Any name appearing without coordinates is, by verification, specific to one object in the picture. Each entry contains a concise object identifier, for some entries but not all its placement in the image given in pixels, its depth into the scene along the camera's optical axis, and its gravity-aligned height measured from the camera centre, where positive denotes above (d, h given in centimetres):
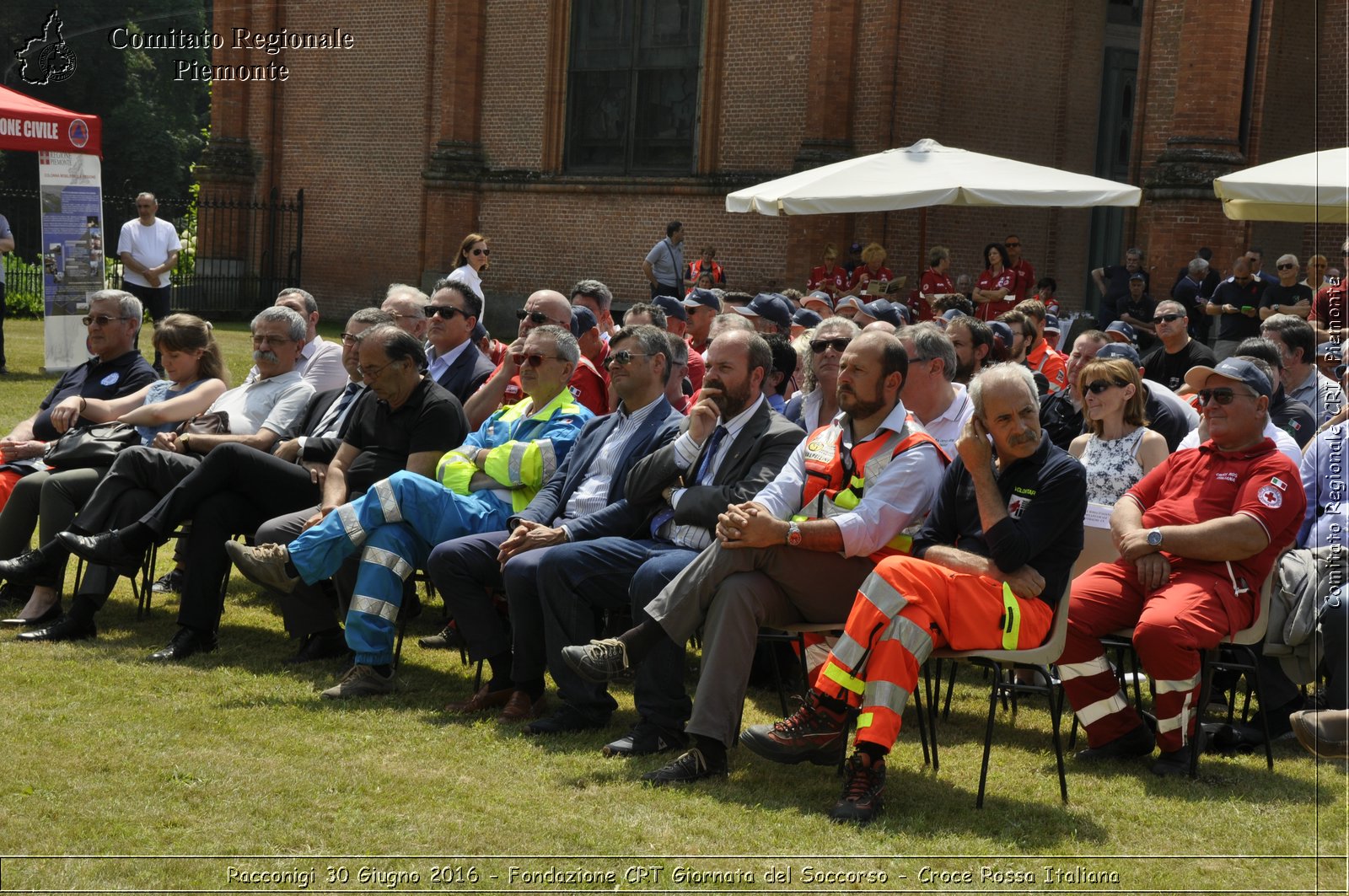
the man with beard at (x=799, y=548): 541 -101
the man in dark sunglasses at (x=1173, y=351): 964 -39
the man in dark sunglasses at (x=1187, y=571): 560 -108
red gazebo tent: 1595 +121
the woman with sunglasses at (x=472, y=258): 1436 +0
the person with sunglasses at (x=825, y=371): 707 -46
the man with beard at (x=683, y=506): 593 -95
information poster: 1691 -10
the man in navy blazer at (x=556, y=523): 626 -114
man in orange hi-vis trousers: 501 -106
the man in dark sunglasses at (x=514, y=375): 809 -63
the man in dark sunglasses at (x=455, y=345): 836 -50
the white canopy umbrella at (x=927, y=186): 1344 +89
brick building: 1823 +227
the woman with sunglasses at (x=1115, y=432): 664 -64
